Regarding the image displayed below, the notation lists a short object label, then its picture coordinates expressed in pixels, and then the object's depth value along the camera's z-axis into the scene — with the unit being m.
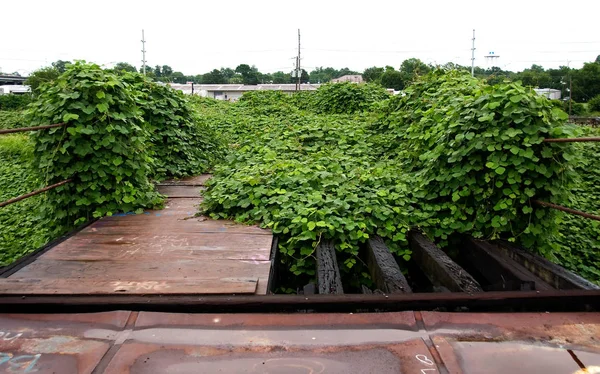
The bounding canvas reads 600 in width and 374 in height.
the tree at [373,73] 44.97
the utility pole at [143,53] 45.12
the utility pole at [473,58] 47.48
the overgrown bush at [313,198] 3.68
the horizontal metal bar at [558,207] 2.77
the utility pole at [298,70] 40.02
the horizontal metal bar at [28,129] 3.02
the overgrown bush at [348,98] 12.50
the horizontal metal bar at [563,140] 2.99
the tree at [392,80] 42.38
